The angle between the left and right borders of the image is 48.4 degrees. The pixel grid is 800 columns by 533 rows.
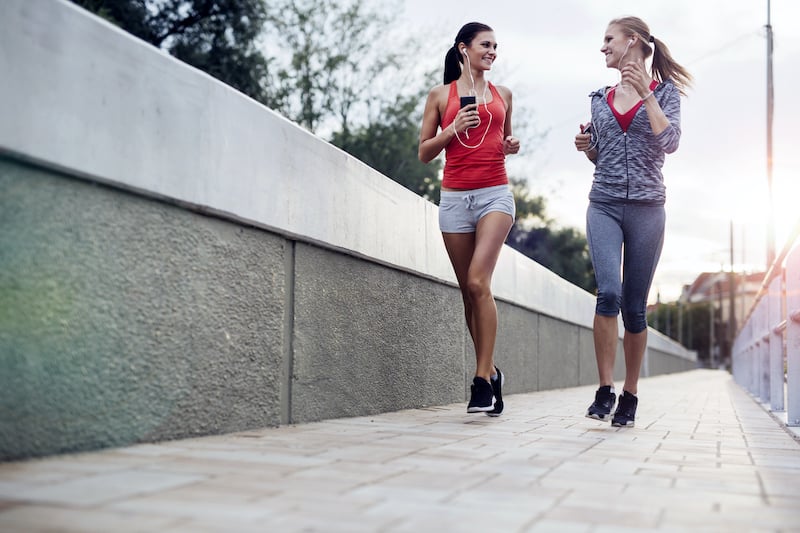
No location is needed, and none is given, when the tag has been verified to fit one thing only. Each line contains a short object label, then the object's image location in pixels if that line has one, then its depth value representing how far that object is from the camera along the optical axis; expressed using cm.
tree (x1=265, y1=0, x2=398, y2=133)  2944
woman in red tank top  478
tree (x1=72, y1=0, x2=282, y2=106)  2364
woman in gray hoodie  479
